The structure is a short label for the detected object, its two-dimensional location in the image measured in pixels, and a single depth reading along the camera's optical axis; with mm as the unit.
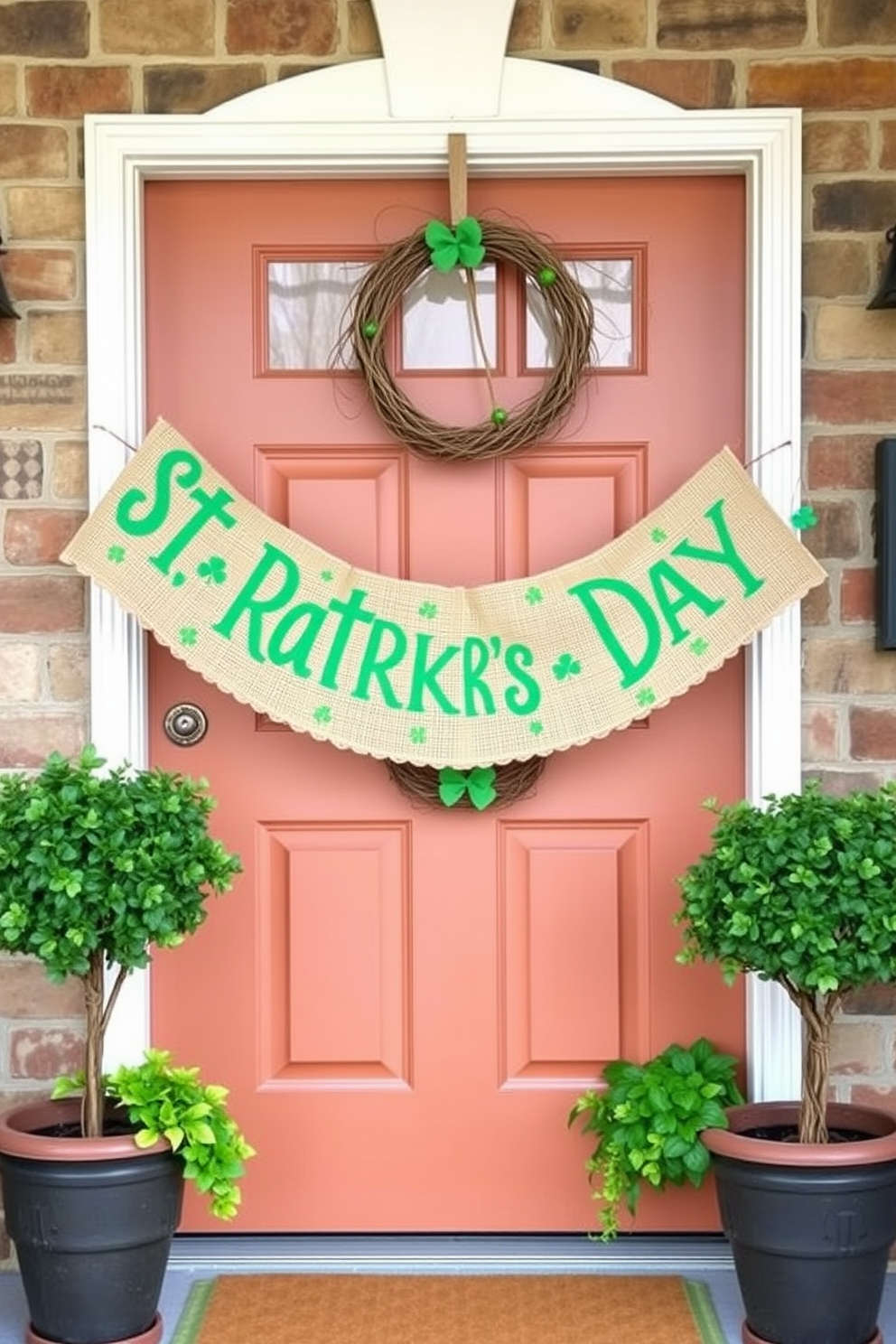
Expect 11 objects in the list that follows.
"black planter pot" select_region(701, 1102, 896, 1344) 2305
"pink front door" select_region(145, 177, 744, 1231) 2789
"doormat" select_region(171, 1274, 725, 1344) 2445
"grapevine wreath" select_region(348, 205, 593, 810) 2672
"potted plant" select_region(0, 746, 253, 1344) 2291
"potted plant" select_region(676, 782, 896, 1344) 2293
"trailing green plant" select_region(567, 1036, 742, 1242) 2498
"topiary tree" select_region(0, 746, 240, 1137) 2279
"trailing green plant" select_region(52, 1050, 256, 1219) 2354
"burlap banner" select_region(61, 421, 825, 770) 2596
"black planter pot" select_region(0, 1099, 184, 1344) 2312
